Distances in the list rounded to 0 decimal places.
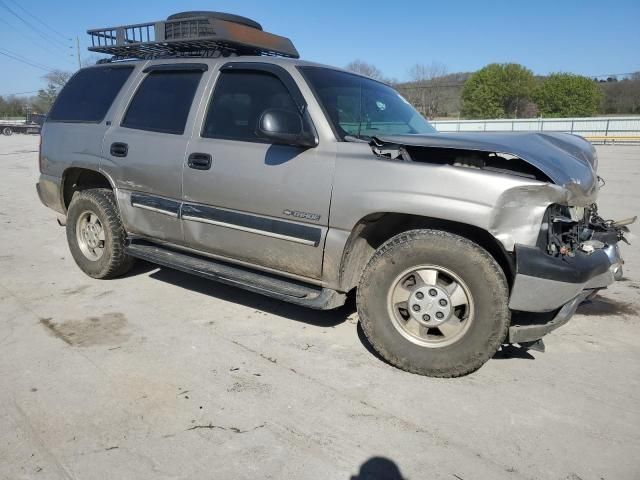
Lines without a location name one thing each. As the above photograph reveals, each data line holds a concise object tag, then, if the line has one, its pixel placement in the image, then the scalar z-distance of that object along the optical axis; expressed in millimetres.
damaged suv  2865
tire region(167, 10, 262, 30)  4561
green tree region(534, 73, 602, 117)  58969
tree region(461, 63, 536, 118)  64812
